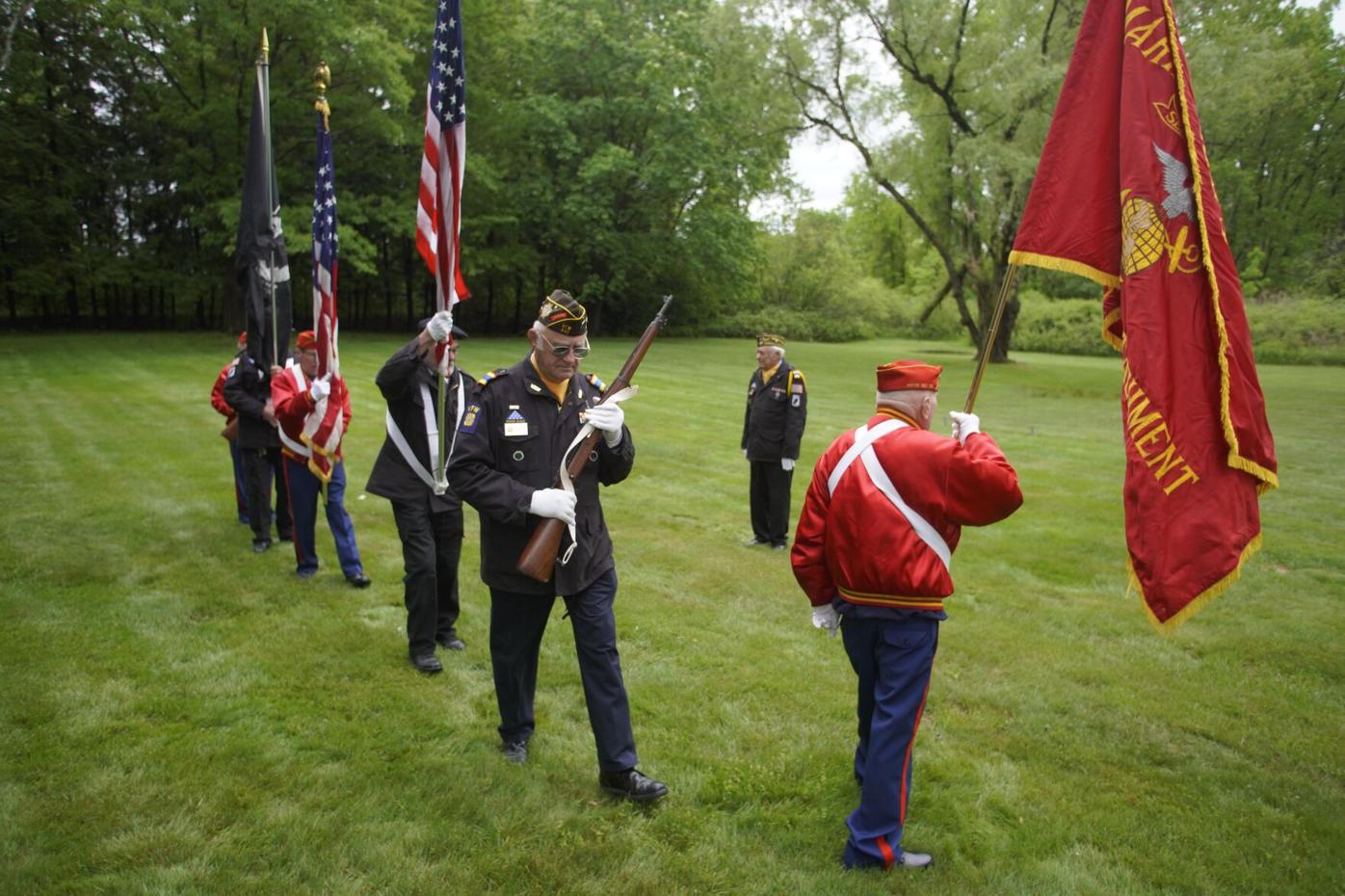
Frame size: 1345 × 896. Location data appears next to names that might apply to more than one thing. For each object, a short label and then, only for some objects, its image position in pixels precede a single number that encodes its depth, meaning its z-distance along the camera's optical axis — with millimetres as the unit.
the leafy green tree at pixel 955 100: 28953
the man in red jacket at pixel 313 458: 7359
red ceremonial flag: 3943
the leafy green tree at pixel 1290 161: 35188
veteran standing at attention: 9219
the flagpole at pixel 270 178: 8633
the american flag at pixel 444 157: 5617
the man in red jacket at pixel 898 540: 3680
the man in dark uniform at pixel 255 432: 8414
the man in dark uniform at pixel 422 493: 5867
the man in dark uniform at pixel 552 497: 4281
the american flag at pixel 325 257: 7578
